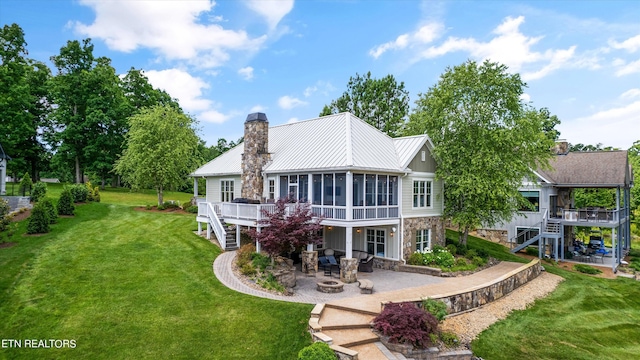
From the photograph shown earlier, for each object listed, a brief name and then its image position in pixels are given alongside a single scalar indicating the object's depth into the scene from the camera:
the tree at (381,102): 38.34
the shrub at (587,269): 22.47
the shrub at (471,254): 20.09
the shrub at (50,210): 18.80
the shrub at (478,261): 19.12
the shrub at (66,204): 21.27
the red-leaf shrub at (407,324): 10.23
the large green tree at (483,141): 19.23
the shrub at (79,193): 25.16
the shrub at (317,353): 8.66
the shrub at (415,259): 18.61
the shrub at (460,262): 18.50
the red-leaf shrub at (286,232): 14.59
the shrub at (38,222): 17.38
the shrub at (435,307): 11.63
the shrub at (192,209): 26.58
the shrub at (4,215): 17.07
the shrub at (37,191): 22.55
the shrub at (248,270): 14.95
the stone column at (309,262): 17.34
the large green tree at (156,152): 26.20
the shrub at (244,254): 15.75
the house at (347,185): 17.09
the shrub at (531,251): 26.02
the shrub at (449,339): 10.99
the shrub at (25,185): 23.43
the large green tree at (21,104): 31.53
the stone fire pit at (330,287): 14.31
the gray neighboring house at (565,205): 24.31
